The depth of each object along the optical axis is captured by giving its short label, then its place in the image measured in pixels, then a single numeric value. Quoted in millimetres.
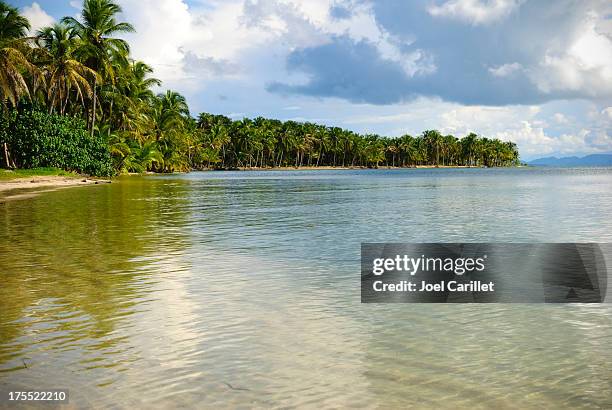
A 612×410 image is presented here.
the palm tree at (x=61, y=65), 49781
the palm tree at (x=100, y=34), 53719
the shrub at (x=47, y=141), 48094
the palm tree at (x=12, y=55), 40156
